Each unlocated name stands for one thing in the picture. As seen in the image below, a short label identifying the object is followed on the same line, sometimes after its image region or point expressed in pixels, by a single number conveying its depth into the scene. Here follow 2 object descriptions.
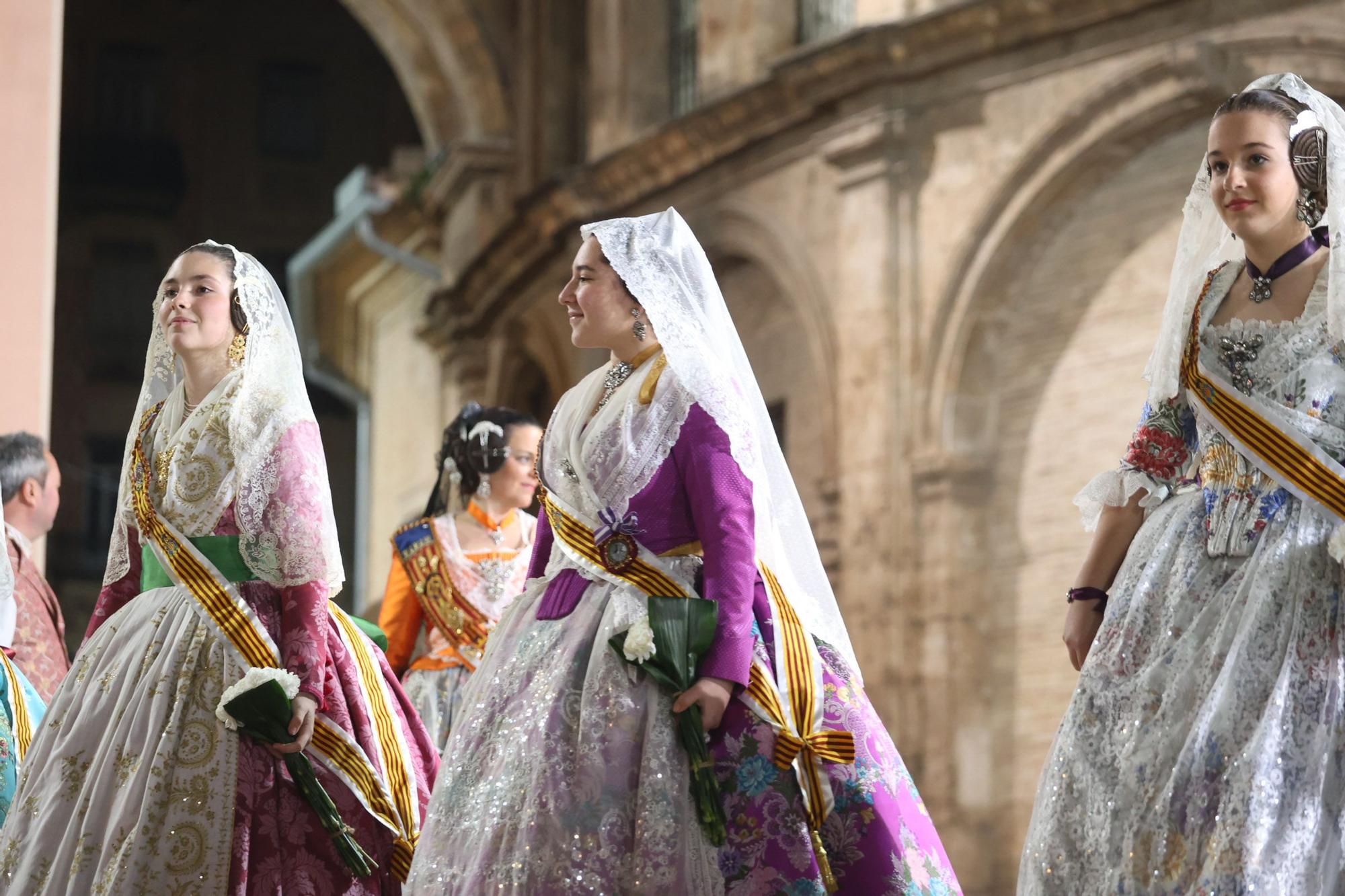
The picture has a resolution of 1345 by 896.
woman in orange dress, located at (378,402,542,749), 7.66
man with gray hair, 6.68
